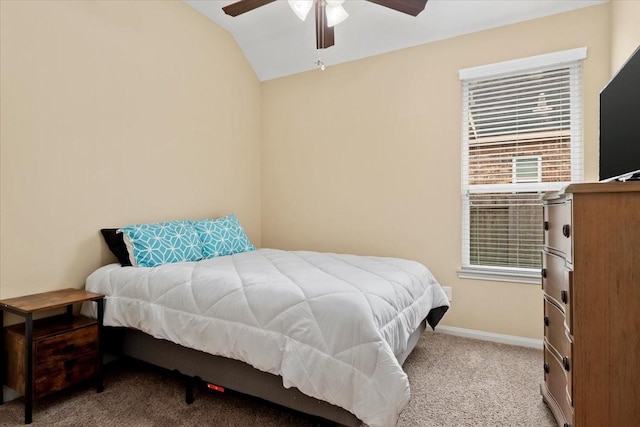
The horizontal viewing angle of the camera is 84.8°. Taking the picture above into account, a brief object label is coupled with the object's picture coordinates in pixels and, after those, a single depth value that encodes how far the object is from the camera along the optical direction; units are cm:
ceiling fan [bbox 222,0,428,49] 201
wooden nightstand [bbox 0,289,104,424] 181
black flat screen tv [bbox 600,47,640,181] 153
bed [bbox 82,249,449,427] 147
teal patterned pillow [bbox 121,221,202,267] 239
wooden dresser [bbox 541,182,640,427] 127
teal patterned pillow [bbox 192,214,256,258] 285
